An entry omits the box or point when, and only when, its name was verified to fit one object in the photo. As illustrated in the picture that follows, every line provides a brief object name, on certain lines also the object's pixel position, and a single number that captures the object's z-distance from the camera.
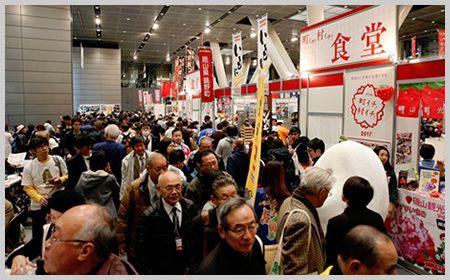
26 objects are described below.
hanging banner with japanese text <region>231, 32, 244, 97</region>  9.30
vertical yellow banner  2.49
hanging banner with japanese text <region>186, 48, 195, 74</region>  14.16
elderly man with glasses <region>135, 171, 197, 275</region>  2.12
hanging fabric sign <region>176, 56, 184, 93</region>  16.03
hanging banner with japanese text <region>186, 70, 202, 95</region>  13.55
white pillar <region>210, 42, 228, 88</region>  17.47
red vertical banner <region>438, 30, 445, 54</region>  9.44
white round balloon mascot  2.68
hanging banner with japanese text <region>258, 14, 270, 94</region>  6.28
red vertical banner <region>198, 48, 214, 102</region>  10.60
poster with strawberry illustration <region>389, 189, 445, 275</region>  3.37
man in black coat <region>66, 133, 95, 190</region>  3.54
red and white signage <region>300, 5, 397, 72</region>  5.25
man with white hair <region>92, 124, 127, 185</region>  4.52
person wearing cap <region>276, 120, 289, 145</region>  7.54
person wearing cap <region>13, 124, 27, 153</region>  6.89
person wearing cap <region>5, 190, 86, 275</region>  1.80
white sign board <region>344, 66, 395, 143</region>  5.20
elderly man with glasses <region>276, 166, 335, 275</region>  1.79
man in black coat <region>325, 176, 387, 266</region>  2.02
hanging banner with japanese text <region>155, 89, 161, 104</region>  23.93
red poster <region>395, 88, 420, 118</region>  4.72
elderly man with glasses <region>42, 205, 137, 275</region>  1.34
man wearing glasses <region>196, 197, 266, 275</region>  1.53
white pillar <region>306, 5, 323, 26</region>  8.36
